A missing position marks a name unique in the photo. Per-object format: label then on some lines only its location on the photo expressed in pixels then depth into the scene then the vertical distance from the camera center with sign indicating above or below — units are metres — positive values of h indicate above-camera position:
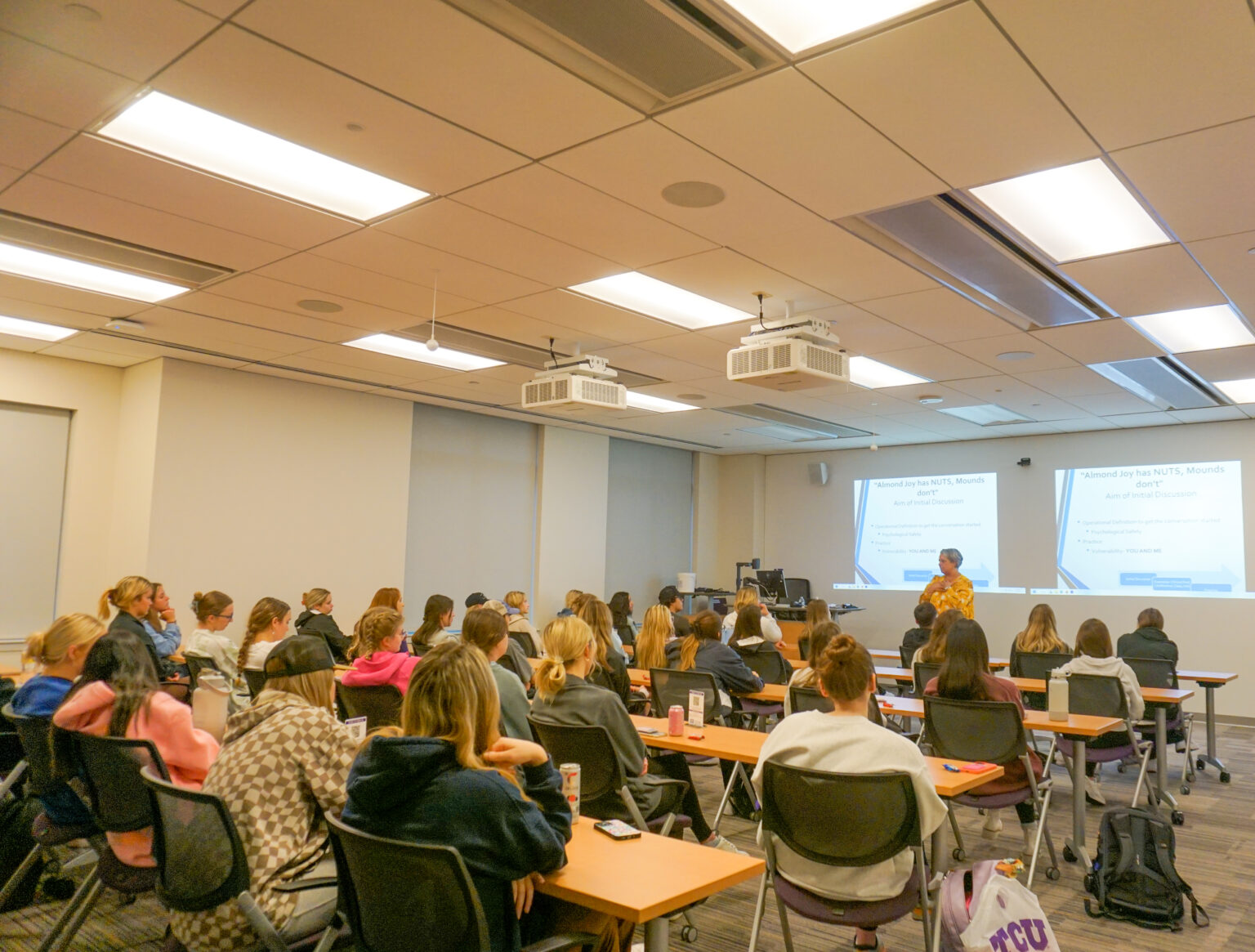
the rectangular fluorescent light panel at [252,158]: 3.57 +1.65
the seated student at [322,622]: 6.86 -0.53
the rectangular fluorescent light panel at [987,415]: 9.34 +1.66
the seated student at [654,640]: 6.20 -0.52
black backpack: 3.92 -1.30
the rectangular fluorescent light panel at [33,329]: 6.68 +1.59
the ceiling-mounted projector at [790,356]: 5.42 +1.27
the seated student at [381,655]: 4.63 -0.53
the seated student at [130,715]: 3.03 -0.56
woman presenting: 8.73 -0.14
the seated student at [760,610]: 7.64 -0.43
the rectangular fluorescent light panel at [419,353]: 7.00 +1.62
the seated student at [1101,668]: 5.59 -0.56
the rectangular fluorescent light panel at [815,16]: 2.71 +1.65
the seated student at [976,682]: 4.30 -0.52
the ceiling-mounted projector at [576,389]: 6.43 +1.22
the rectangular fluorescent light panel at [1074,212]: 4.00 +1.71
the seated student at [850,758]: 2.76 -0.58
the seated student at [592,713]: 3.47 -0.58
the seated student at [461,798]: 1.99 -0.53
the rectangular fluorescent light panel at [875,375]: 7.43 +1.66
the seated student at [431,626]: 6.14 -0.47
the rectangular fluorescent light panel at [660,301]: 5.43 +1.65
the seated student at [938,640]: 5.89 -0.44
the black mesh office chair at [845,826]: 2.69 -0.77
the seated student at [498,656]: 3.51 -0.43
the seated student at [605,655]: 5.07 -0.55
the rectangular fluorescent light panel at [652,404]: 8.99 +1.61
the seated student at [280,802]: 2.38 -0.67
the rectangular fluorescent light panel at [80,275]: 5.32 +1.63
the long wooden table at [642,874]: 2.04 -0.75
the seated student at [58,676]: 3.43 -0.53
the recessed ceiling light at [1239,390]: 7.90 +1.70
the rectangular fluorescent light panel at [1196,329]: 5.95 +1.71
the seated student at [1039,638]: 6.75 -0.47
